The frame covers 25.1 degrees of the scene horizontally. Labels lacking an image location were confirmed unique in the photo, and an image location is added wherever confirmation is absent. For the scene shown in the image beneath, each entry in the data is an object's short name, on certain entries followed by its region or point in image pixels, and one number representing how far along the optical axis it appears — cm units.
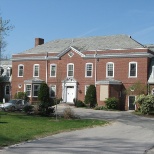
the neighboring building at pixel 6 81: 5388
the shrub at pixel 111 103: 4026
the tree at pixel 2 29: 3267
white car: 3392
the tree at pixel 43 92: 4419
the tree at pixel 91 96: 4278
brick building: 4172
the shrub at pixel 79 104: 4359
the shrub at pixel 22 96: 4798
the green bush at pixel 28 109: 3023
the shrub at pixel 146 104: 3453
